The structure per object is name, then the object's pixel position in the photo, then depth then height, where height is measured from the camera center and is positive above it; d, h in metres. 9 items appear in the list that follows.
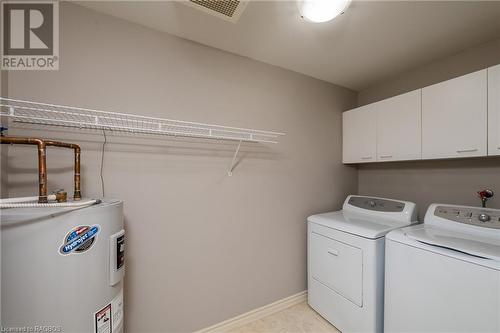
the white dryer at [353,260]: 1.49 -0.78
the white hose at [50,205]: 0.75 -0.17
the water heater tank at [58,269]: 0.75 -0.43
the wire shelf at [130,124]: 1.18 +0.30
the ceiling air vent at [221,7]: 1.22 +1.00
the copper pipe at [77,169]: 1.09 -0.03
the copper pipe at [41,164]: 0.90 +0.00
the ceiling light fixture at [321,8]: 1.07 +0.87
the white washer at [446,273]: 1.05 -0.63
